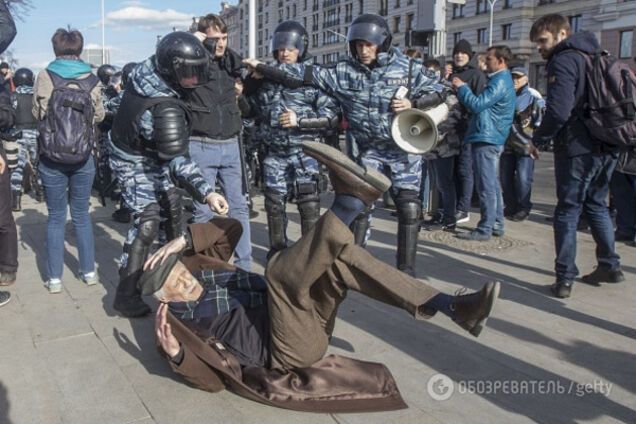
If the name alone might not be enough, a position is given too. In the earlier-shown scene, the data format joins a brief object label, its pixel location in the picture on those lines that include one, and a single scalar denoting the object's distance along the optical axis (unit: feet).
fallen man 8.23
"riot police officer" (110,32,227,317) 11.78
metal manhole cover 19.21
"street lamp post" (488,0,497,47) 146.90
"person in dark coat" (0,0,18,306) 12.58
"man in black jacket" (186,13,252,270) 14.79
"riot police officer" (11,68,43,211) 25.74
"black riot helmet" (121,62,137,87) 17.79
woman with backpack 13.96
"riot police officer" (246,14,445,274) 14.96
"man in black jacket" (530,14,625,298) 13.56
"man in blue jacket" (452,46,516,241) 20.21
